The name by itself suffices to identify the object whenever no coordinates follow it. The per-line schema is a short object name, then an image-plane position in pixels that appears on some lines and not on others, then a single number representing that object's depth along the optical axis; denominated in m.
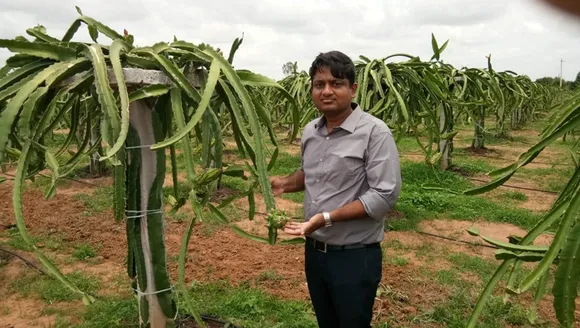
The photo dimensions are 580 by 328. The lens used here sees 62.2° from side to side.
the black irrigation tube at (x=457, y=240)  3.78
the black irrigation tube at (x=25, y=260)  3.28
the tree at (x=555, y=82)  15.95
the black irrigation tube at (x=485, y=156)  7.79
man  1.76
